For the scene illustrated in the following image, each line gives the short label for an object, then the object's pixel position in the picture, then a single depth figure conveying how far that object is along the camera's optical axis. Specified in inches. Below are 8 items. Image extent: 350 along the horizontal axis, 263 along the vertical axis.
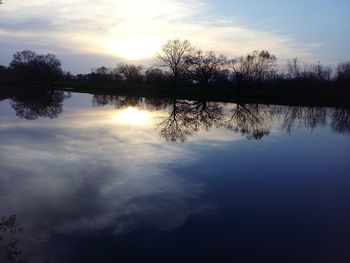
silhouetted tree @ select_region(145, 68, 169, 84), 3317.9
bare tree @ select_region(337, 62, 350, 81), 2672.2
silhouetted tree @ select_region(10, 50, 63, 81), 3922.2
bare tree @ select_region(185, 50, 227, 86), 2893.7
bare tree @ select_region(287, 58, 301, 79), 2933.1
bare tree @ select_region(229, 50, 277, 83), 2647.6
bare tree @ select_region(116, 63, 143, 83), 3946.9
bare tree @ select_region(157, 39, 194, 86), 2920.8
